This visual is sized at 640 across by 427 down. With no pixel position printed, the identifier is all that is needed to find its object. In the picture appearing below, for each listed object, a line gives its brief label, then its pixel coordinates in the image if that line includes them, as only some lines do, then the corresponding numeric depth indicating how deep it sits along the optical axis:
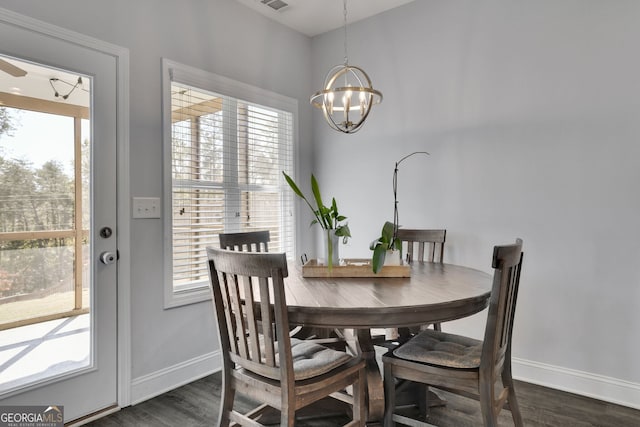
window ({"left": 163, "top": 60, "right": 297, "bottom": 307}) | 2.73
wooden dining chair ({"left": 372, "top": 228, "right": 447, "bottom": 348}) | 2.49
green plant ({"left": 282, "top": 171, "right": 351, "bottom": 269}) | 2.02
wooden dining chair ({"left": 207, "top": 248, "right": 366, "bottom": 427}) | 1.48
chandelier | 2.16
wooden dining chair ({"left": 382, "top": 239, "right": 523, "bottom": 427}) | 1.60
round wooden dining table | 1.53
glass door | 1.97
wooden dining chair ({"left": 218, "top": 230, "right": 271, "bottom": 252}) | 2.51
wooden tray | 2.06
